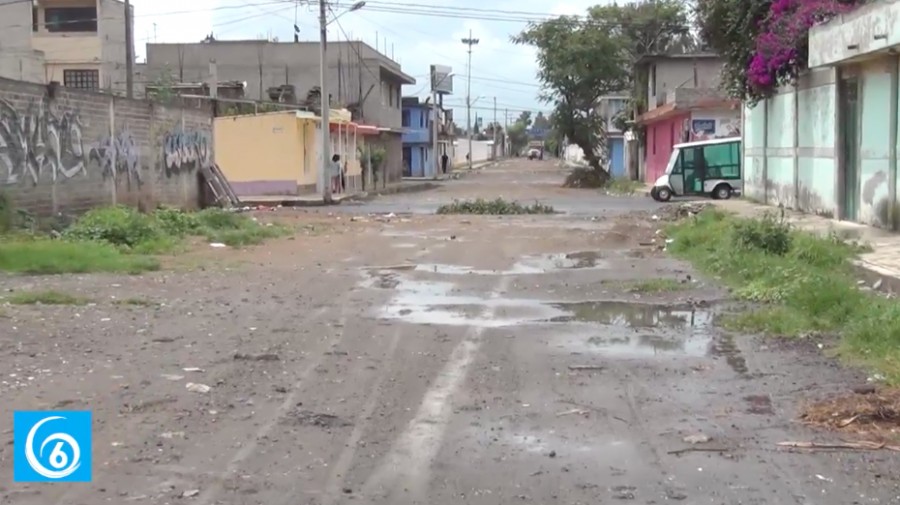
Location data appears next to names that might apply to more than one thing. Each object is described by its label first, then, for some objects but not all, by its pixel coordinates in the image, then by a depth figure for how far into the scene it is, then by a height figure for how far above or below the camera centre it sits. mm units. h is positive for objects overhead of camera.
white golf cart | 36812 +449
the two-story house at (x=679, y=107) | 42812 +3226
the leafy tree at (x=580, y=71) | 58781 +6449
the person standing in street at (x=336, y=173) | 45312 +582
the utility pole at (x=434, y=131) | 78000 +4129
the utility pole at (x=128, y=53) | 36969 +4981
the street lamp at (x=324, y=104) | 39312 +3109
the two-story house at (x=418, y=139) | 84500 +3785
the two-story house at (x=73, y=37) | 55219 +8290
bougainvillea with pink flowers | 21688 +3191
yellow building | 42594 +1458
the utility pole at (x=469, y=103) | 113375 +9299
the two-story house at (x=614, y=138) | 71312 +3173
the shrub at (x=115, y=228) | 18828 -743
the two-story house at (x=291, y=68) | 63366 +7388
